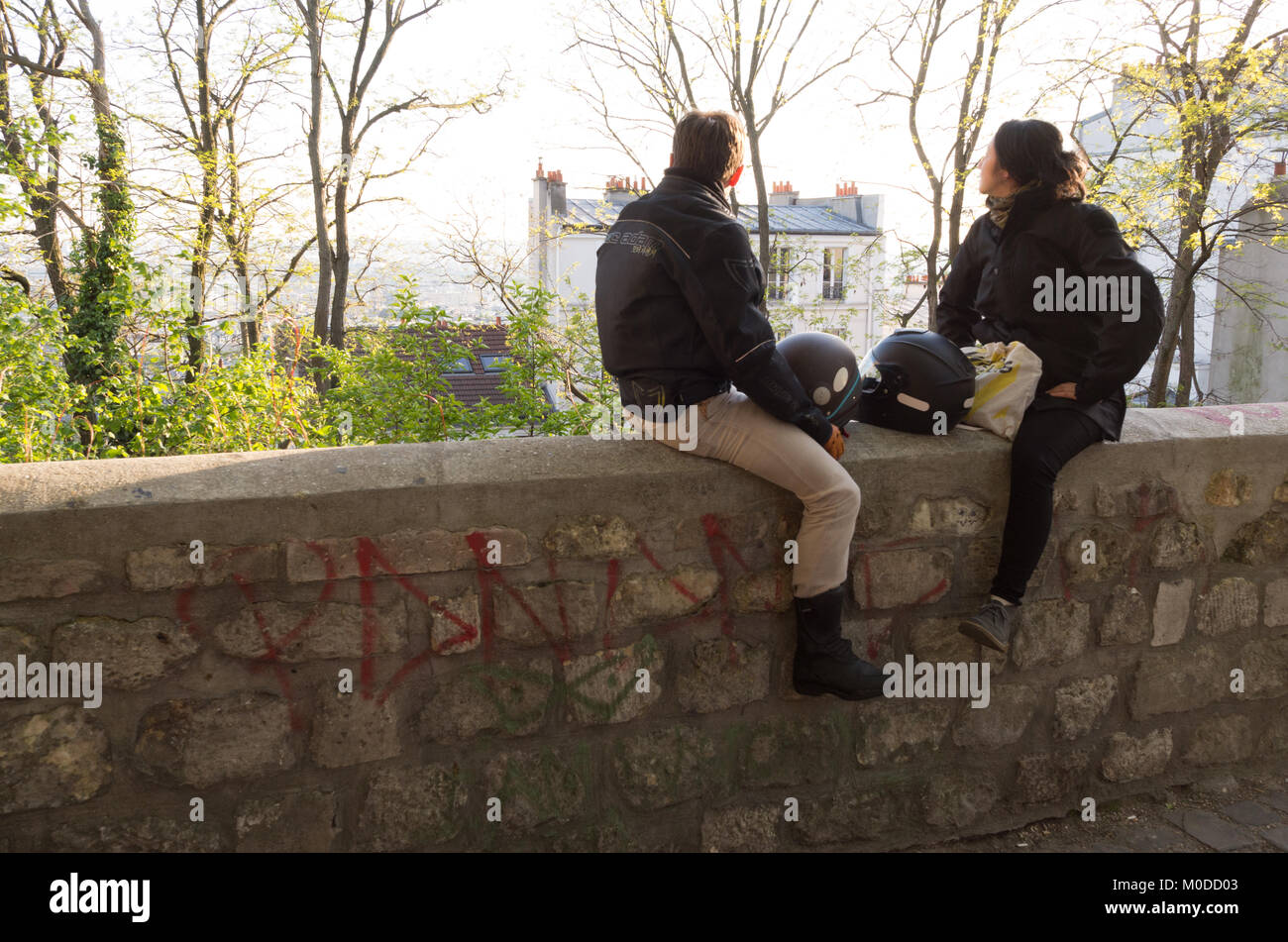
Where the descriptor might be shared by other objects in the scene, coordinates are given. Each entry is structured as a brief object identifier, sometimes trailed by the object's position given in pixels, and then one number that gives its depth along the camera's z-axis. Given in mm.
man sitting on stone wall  2711
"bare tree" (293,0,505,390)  19141
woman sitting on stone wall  3191
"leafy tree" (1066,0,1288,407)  12031
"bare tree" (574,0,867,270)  15441
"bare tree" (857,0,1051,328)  14281
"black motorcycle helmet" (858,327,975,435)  3281
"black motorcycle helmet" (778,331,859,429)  3072
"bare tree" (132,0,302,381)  19906
